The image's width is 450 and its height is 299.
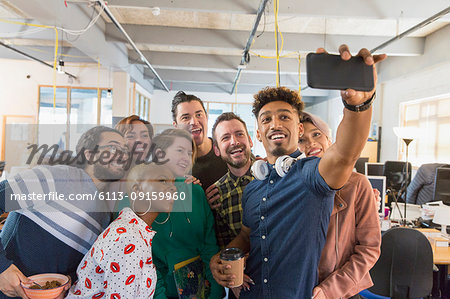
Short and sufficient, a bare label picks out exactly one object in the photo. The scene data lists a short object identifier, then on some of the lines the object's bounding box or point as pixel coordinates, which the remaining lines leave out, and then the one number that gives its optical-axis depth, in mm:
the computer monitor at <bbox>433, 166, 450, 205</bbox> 3488
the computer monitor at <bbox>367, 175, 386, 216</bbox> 3118
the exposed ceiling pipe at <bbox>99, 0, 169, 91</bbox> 3691
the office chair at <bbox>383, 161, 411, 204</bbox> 4738
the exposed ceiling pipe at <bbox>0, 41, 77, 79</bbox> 5457
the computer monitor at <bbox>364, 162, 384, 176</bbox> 4633
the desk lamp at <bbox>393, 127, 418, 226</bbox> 4293
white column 7426
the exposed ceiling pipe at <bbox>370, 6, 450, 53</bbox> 3844
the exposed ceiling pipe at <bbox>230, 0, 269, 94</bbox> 3694
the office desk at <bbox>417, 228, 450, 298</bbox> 2493
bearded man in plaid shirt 1665
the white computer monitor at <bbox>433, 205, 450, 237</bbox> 2791
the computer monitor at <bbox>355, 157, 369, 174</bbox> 5379
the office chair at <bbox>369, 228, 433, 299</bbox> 2143
